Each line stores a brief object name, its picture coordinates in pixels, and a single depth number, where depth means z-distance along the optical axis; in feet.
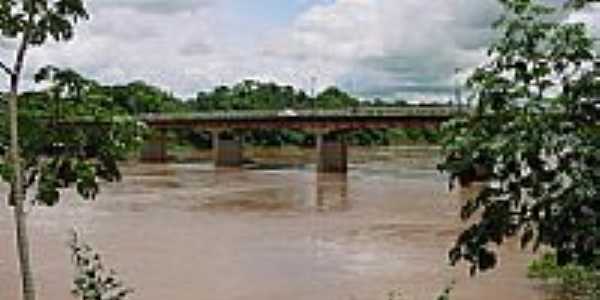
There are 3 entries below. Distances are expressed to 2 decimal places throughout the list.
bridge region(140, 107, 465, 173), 265.54
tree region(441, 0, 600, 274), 15.89
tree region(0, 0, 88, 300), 20.92
